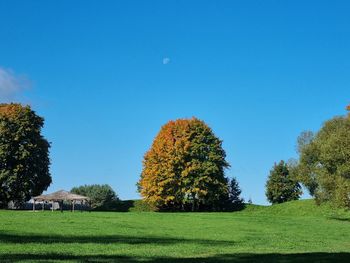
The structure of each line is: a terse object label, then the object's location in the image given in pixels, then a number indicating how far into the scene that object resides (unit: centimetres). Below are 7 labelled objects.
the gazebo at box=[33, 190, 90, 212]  7181
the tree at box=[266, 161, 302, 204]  10656
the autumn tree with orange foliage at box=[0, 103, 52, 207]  7700
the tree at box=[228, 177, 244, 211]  9450
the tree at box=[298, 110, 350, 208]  5097
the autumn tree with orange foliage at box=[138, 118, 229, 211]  8494
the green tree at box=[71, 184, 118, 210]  12075
